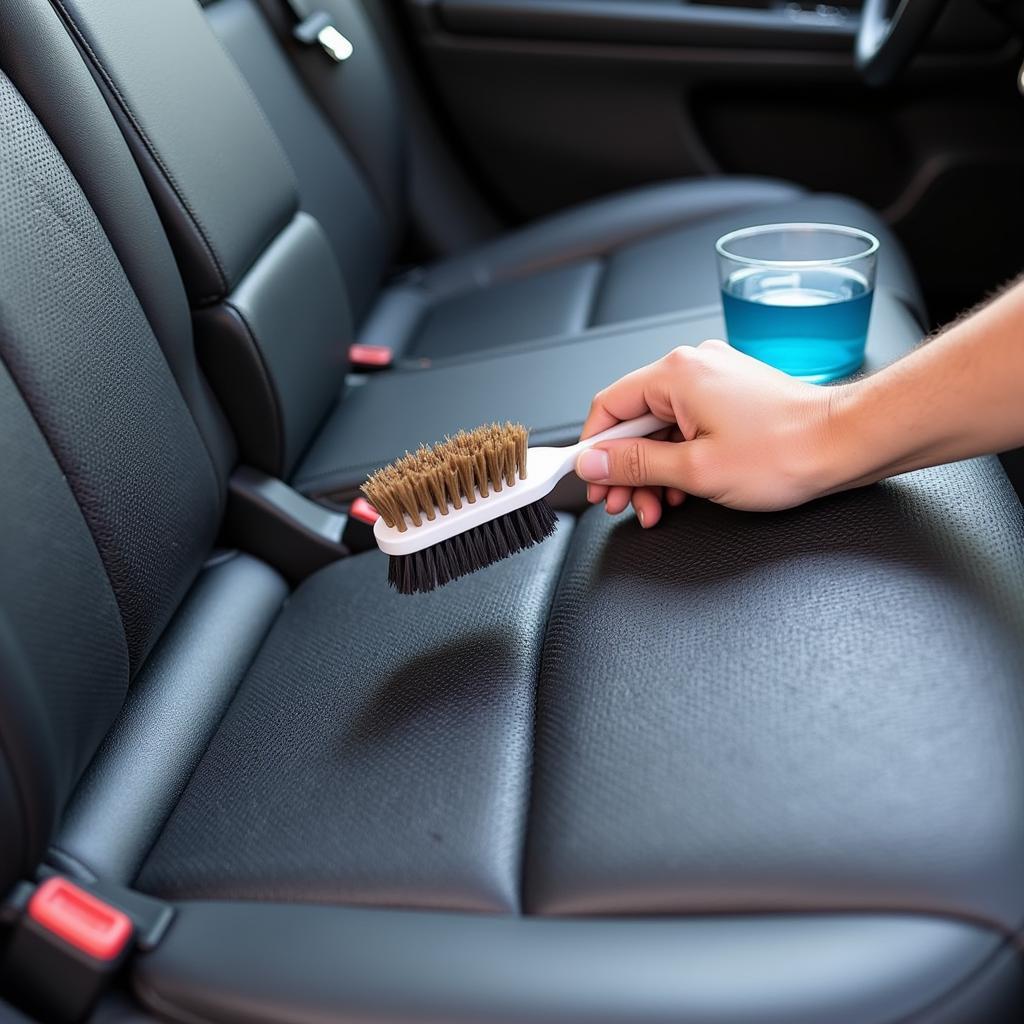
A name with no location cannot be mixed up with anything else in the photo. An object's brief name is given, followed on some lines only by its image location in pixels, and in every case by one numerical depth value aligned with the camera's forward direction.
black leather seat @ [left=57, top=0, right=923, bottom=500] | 1.06
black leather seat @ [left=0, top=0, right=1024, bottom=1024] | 0.61
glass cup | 1.04
